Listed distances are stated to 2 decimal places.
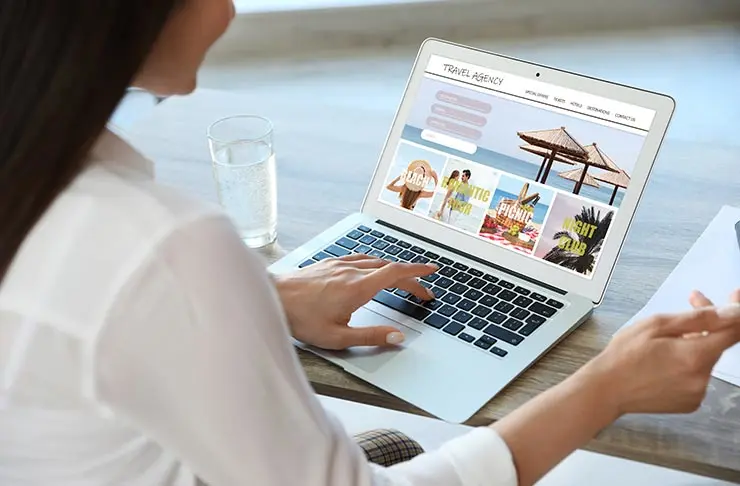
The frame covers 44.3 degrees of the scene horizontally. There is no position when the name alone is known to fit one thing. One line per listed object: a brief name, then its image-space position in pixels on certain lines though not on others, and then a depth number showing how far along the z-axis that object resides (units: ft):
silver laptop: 3.22
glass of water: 3.95
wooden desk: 2.87
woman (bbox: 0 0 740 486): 1.95
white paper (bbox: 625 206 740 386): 3.39
